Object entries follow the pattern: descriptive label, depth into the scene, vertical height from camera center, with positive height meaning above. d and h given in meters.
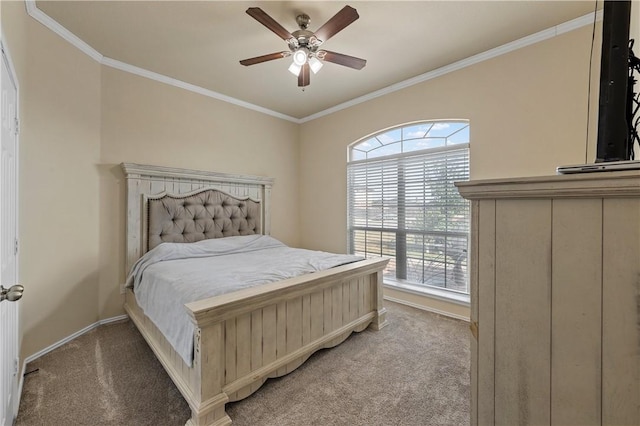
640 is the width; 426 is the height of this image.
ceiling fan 1.77 +1.20
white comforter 1.63 -0.46
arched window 2.83 +0.08
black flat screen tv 0.70 +0.32
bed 1.43 -0.66
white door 1.19 -0.19
